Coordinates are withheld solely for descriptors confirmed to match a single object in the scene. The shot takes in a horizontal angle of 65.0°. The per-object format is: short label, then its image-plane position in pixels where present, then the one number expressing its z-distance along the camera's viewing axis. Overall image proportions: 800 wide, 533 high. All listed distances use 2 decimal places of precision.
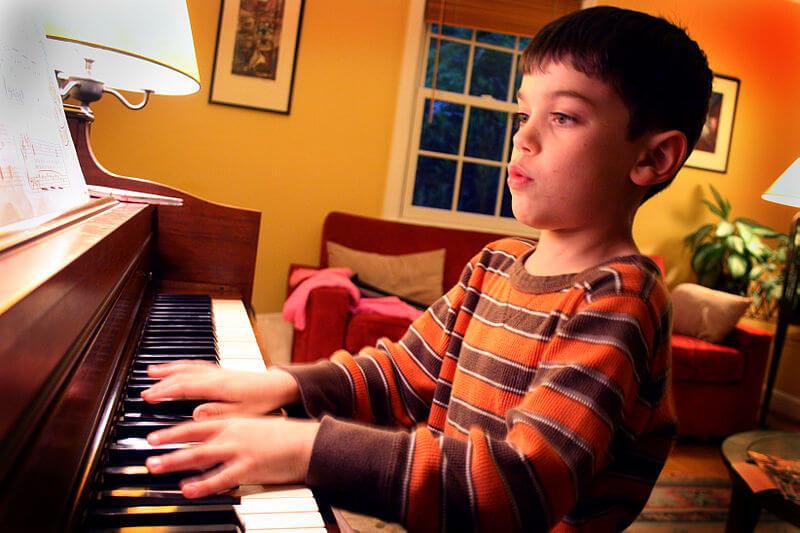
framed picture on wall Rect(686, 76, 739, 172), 4.90
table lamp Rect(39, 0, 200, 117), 1.25
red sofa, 3.03
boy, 0.54
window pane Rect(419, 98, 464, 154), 4.50
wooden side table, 1.69
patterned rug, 2.33
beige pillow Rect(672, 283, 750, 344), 3.74
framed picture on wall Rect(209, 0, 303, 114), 3.91
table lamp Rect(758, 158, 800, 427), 3.84
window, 4.46
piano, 0.38
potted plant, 4.39
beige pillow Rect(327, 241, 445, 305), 3.71
